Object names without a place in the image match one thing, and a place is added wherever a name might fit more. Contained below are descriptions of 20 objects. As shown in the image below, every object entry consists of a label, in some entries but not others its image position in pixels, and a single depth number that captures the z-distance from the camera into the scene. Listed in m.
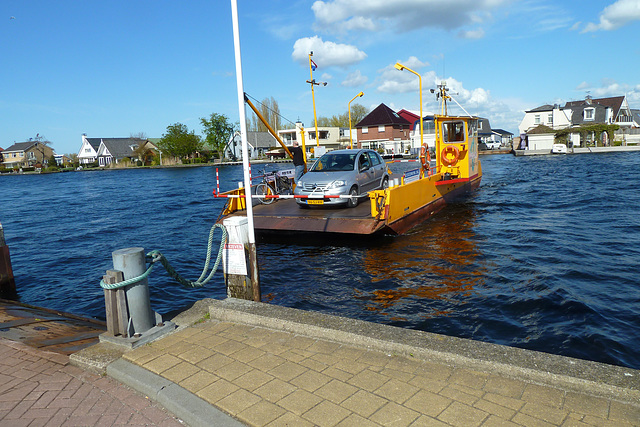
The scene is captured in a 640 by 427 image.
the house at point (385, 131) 73.44
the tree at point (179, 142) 92.81
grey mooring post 4.70
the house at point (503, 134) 93.93
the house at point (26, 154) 106.12
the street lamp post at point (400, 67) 18.61
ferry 11.41
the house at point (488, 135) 81.12
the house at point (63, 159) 104.19
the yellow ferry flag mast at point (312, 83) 16.89
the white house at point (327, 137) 83.28
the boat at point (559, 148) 54.97
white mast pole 6.03
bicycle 14.64
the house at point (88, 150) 103.56
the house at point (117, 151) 98.81
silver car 12.73
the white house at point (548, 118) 72.88
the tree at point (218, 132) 96.44
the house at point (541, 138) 60.81
